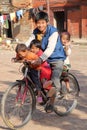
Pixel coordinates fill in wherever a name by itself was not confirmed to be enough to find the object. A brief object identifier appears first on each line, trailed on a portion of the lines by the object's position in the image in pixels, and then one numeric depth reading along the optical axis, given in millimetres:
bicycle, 6246
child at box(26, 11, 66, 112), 6603
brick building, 28531
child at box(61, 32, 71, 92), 7688
